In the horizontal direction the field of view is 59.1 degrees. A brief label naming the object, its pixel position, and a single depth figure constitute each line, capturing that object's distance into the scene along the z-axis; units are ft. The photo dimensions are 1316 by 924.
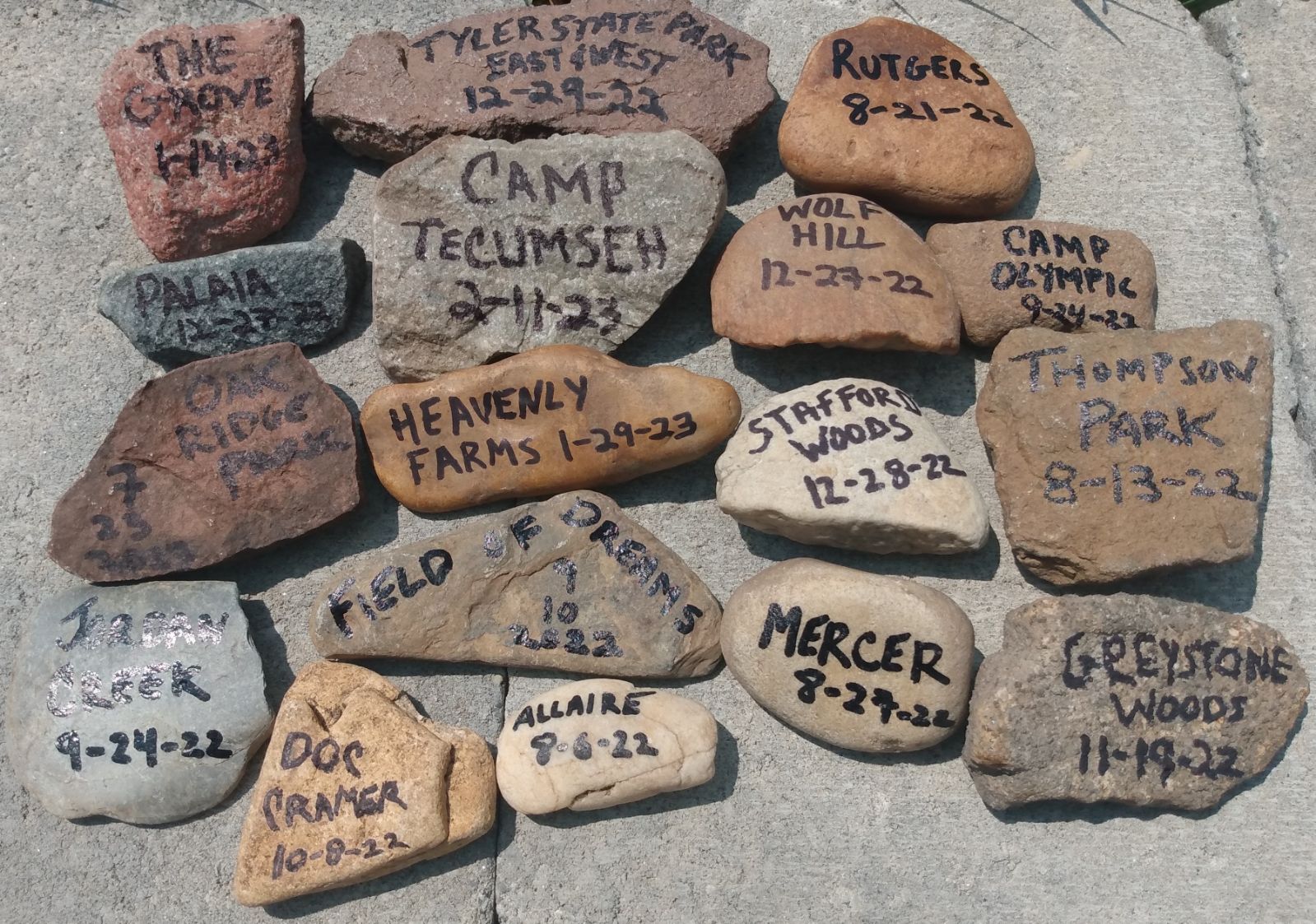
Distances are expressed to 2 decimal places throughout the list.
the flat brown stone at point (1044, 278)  1.06
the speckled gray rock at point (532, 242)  1.05
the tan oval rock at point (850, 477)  0.98
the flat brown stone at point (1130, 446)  0.99
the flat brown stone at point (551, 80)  1.11
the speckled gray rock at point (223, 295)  1.06
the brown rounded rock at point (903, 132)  1.10
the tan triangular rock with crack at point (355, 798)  0.94
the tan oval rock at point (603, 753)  0.94
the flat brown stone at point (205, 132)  1.10
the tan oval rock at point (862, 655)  0.96
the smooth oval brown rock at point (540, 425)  1.02
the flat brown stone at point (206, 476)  1.02
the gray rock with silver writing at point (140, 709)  0.97
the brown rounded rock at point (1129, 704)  0.94
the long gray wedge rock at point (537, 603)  1.00
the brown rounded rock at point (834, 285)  1.03
